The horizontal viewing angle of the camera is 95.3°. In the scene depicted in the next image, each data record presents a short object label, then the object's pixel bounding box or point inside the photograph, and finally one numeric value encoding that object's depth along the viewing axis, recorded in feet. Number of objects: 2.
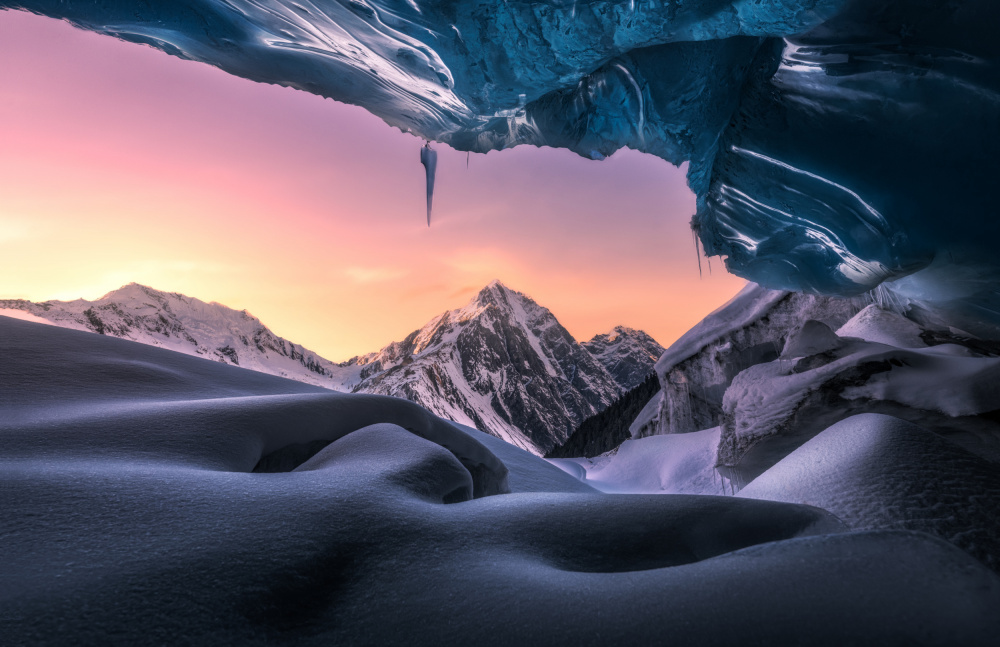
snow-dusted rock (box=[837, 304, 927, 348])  22.28
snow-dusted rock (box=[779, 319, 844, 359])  20.59
